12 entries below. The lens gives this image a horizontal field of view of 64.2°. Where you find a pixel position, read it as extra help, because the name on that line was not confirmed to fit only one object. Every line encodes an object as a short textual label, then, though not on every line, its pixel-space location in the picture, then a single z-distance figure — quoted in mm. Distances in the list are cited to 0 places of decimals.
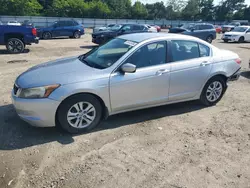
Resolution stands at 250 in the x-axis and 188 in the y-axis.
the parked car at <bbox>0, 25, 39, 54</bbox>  9273
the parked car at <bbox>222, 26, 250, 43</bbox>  17477
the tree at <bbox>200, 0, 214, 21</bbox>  63259
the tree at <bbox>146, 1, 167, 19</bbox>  65243
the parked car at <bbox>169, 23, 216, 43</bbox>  15289
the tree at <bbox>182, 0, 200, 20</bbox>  63507
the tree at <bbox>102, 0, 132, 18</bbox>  47898
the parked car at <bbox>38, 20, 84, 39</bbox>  16260
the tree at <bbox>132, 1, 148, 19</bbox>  51267
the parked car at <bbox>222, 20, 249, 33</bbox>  31133
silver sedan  3090
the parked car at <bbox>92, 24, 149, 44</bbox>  13260
